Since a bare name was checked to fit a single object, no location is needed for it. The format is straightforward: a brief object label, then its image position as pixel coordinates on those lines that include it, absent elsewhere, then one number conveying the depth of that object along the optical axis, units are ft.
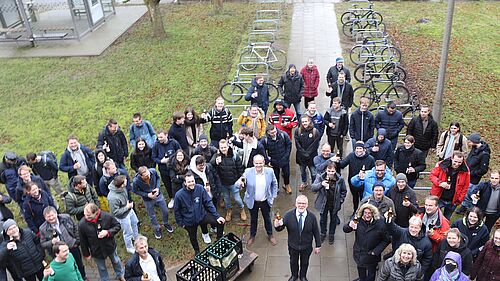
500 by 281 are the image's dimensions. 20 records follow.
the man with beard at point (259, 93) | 36.65
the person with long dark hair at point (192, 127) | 31.63
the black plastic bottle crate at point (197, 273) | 22.77
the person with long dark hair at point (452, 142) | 28.55
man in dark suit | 22.38
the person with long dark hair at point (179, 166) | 27.30
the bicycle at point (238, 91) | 45.39
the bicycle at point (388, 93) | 42.34
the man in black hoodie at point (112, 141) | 30.66
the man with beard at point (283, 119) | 32.50
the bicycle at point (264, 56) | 53.24
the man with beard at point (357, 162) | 26.40
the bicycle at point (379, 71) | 45.68
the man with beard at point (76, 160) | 28.78
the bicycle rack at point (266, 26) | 66.23
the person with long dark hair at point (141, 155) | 29.22
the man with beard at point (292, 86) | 37.22
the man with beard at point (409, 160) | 27.63
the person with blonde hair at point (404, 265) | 19.12
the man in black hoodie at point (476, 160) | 27.07
